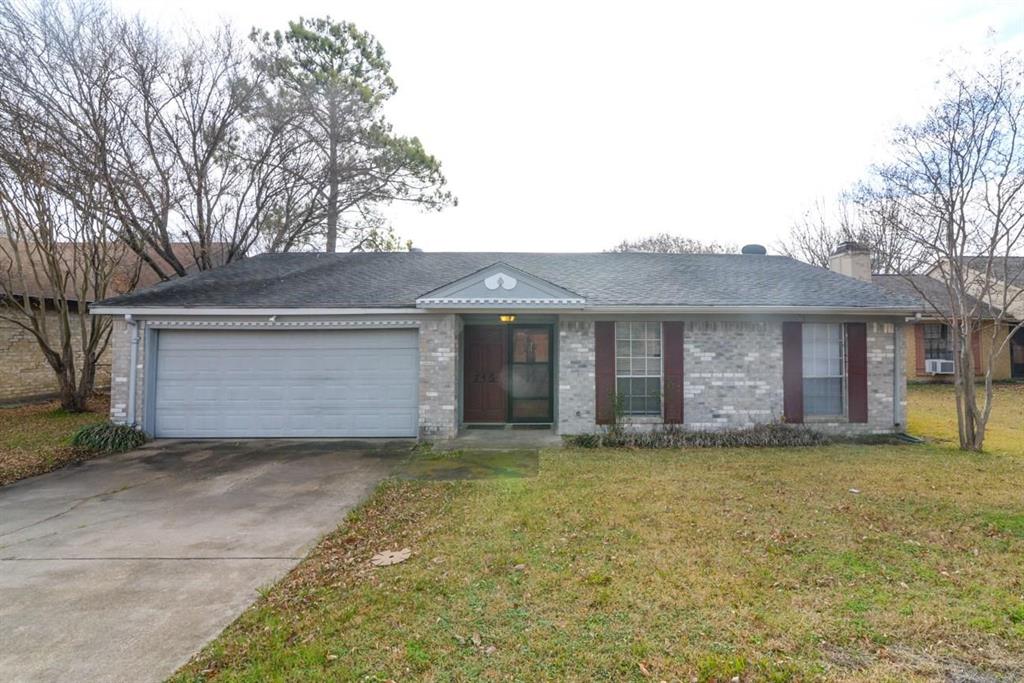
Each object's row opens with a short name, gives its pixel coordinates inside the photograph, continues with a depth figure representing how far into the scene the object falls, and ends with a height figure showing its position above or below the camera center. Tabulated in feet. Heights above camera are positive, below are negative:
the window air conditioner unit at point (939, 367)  57.67 -1.06
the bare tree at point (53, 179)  33.24 +12.18
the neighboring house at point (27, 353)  43.73 +0.22
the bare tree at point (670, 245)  106.22 +24.02
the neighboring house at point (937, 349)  58.54 +1.03
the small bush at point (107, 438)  28.17 -4.67
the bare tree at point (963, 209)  25.50 +7.89
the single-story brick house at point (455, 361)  30.48 -0.29
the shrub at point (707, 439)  29.01 -4.74
